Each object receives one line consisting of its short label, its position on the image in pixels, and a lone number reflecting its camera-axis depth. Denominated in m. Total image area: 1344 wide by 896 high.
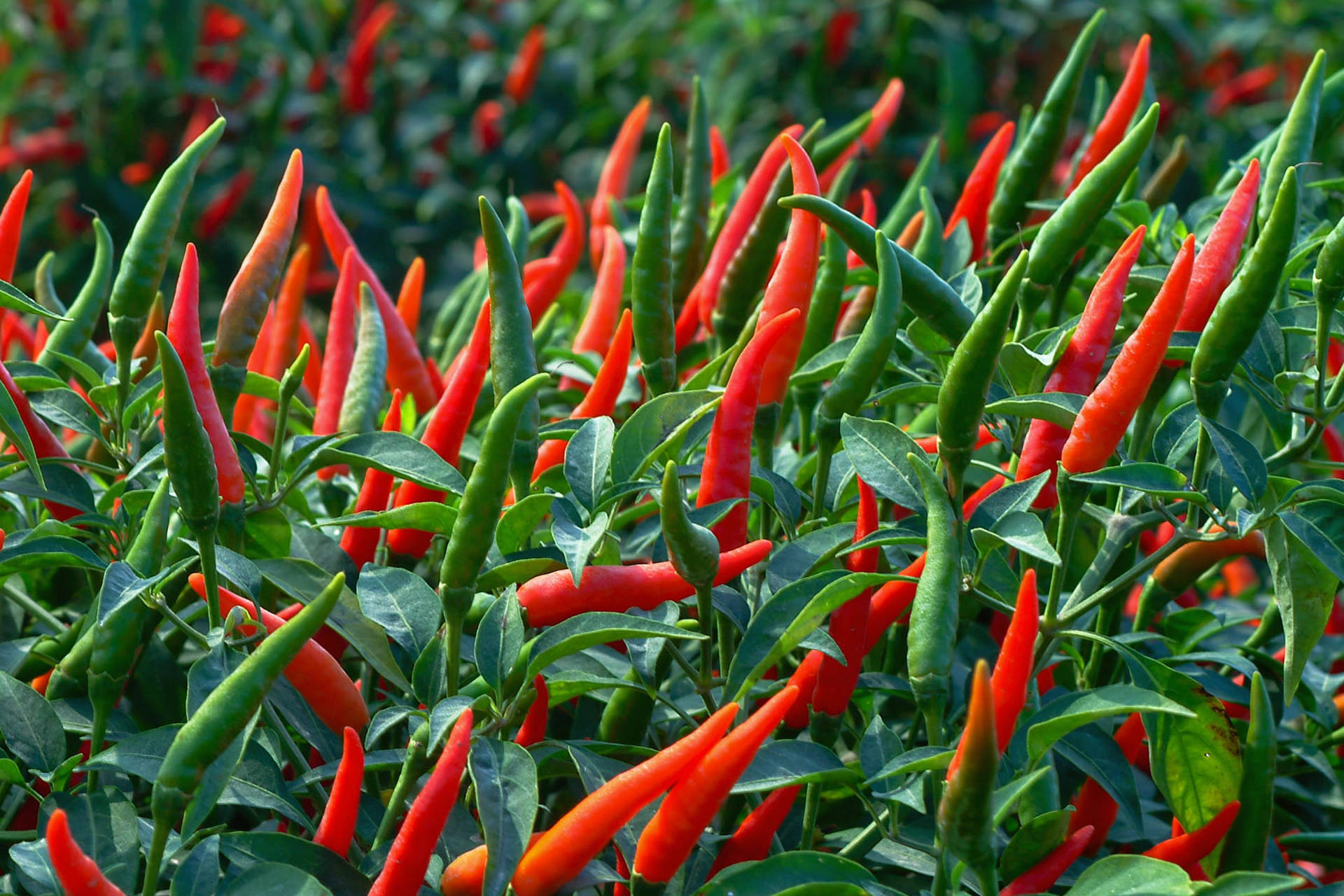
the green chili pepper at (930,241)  1.10
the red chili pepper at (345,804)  0.93
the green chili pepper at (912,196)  1.19
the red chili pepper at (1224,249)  0.99
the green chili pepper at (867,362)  0.98
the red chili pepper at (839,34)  2.35
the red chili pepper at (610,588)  0.97
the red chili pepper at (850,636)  0.99
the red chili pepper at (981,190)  1.16
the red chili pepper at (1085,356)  0.98
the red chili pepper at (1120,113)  1.13
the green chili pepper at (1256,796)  0.96
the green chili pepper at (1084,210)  1.00
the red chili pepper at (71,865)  0.88
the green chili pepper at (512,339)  1.00
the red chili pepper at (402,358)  1.13
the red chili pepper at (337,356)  1.09
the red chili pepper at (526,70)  2.40
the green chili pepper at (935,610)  0.94
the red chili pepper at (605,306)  1.15
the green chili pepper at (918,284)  0.99
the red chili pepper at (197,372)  0.99
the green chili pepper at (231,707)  0.90
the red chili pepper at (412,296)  1.18
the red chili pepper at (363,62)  2.37
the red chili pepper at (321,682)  0.97
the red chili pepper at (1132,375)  0.95
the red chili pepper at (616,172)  1.29
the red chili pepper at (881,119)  1.26
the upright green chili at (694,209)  1.15
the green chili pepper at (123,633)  0.96
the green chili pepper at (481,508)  0.93
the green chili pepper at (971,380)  0.94
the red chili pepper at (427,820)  0.91
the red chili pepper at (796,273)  1.02
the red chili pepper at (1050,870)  0.97
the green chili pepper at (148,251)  1.04
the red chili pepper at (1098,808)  1.02
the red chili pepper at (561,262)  1.23
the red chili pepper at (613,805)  0.91
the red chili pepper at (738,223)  1.12
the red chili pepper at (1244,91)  2.47
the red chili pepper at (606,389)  1.04
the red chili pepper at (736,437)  0.98
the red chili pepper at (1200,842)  0.97
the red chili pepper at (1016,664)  0.93
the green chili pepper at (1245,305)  0.95
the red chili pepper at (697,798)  0.91
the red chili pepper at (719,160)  1.35
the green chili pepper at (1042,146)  1.10
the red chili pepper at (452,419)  1.02
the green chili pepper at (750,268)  1.09
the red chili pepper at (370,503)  1.03
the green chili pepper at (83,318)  1.08
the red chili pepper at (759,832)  0.98
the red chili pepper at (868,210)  1.13
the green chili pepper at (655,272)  1.03
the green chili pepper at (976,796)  0.89
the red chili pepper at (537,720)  0.97
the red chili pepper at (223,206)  2.32
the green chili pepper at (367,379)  1.07
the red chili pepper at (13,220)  1.07
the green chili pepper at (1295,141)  1.05
